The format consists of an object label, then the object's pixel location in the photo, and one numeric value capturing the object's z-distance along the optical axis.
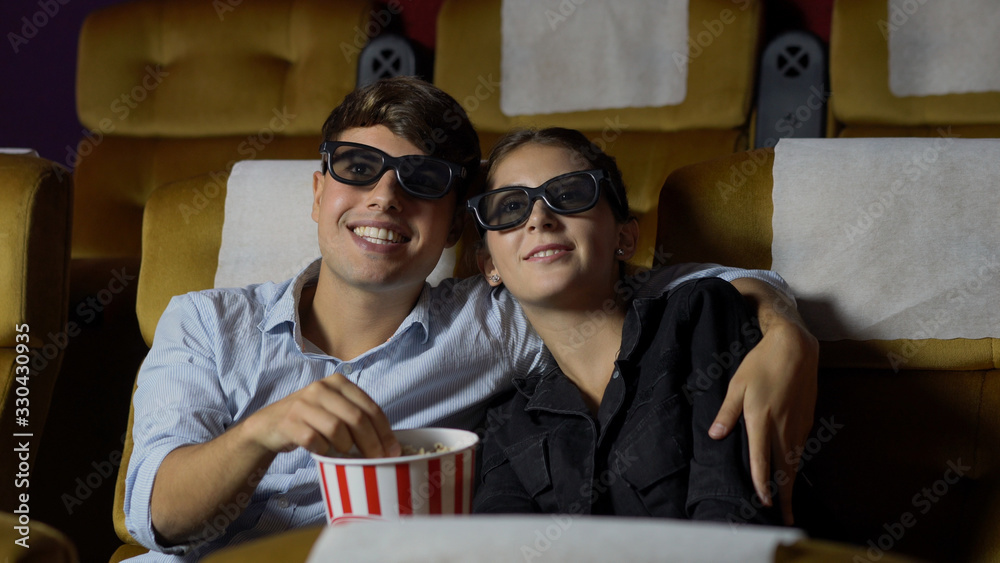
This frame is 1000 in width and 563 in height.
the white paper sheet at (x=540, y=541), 0.45
